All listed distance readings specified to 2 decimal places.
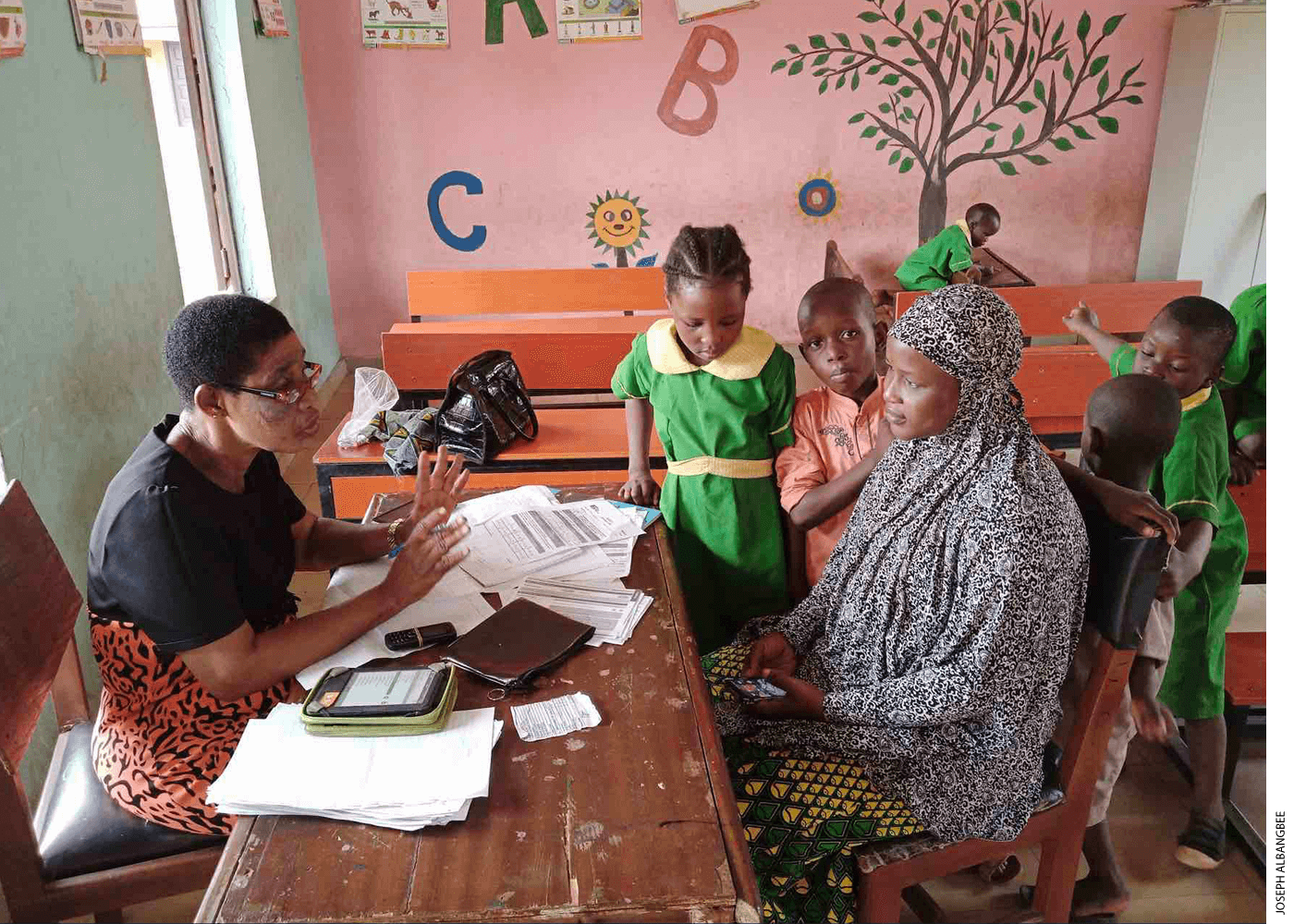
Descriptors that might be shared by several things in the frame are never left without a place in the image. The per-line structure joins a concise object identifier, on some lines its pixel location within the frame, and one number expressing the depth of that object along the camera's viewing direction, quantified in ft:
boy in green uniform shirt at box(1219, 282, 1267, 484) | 8.09
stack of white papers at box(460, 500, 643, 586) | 5.95
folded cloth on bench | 9.62
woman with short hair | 4.76
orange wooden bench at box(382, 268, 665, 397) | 12.35
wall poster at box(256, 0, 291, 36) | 16.08
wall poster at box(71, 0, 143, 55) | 8.77
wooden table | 3.42
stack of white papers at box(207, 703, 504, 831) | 3.78
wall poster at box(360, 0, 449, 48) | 18.98
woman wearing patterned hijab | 4.78
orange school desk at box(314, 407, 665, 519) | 9.78
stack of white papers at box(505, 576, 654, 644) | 5.25
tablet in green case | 4.21
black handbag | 9.75
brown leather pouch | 4.75
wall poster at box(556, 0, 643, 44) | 19.31
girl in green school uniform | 6.54
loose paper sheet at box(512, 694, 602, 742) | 4.35
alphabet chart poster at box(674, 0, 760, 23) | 19.33
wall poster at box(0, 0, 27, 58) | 7.25
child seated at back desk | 17.20
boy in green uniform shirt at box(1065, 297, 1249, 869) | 6.77
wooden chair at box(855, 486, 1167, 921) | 4.78
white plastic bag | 10.12
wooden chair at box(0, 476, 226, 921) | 4.77
